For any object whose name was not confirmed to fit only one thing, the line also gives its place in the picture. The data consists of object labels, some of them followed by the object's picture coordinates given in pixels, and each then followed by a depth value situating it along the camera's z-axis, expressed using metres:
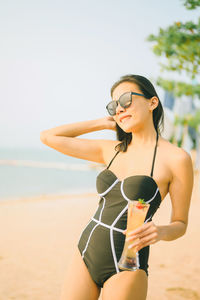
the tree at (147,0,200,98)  5.79
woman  1.83
